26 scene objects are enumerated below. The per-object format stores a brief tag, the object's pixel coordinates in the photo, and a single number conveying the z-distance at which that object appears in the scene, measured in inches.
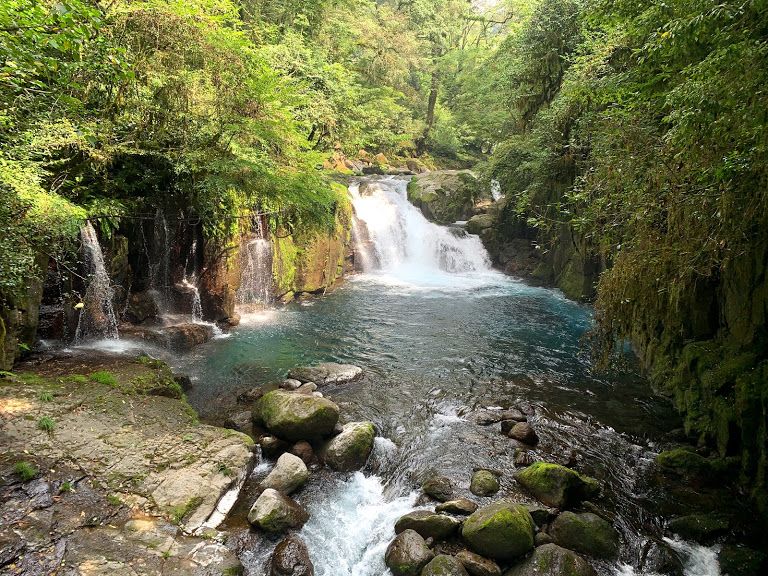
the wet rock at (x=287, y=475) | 229.6
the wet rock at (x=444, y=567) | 177.5
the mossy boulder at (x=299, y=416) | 269.0
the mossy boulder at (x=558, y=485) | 222.2
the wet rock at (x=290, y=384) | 348.2
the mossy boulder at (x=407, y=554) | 184.7
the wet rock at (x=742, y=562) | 182.9
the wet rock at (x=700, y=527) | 202.1
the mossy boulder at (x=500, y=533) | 187.9
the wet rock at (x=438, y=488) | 232.8
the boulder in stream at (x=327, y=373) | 363.2
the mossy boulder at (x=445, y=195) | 913.5
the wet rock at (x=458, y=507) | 216.8
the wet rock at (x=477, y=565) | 180.5
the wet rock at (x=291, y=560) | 180.9
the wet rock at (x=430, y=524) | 201.3
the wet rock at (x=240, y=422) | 288.4
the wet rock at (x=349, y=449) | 257.6
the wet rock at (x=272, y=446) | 261.9
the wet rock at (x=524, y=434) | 281.7
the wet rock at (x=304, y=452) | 259.9
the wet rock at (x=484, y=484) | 233.6
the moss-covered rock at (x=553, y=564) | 177.5
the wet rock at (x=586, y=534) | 195.3
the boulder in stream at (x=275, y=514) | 200.7
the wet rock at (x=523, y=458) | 257.8
